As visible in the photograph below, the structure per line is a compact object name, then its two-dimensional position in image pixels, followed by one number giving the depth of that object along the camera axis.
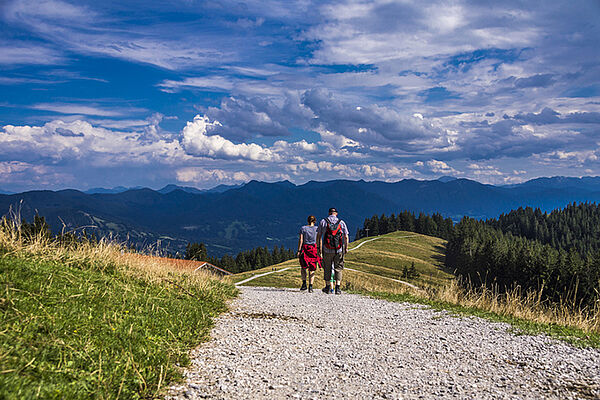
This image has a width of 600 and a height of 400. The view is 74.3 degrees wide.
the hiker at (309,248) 15.97
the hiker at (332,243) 15.08
